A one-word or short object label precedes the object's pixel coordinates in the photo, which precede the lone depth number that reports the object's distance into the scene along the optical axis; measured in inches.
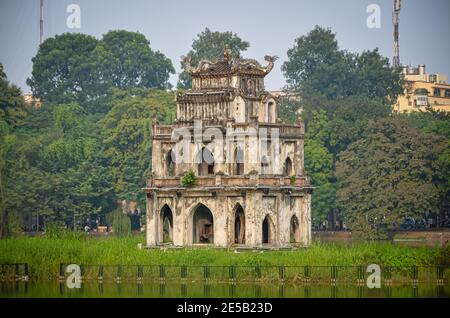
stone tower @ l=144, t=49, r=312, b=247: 3604.8
